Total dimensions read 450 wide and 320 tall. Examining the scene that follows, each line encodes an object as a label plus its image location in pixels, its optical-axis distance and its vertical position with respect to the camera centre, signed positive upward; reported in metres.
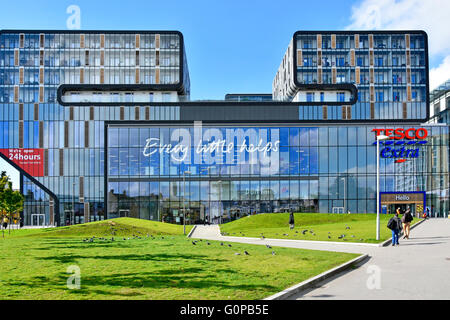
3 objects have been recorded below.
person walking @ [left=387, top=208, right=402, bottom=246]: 20.59 -3.02
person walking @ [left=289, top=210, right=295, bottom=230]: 35.03 -4.62
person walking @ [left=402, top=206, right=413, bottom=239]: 23.56 -3.14
